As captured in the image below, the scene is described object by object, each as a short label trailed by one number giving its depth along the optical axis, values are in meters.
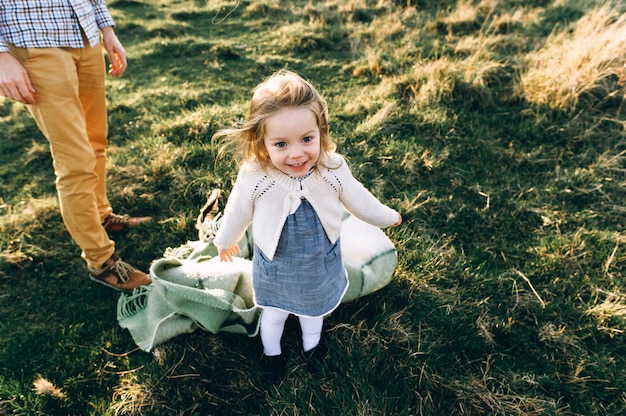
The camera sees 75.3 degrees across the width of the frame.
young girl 1.72
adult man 2.19
